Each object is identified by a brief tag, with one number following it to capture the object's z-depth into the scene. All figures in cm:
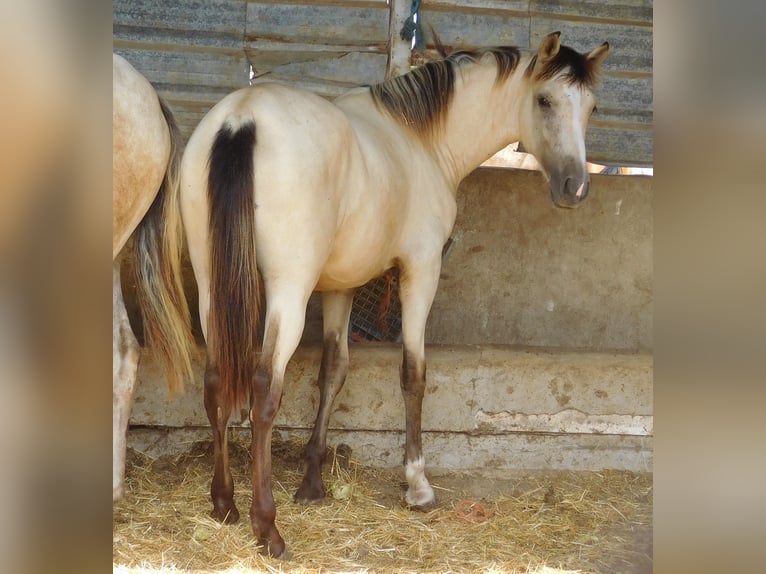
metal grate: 557
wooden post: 452
